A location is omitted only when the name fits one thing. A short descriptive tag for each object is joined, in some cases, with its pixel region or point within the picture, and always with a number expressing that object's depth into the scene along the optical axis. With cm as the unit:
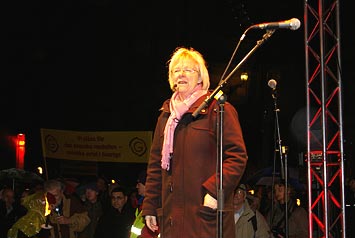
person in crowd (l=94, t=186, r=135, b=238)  909
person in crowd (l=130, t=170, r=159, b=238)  630
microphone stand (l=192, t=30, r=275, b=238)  408
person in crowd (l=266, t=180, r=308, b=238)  877
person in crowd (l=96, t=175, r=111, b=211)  1110
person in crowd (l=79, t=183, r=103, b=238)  1066
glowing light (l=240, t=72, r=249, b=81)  2375
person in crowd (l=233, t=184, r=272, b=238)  757
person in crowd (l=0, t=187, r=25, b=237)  1066
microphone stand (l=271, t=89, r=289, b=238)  824
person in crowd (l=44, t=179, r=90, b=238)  880
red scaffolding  757
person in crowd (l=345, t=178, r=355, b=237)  1129
